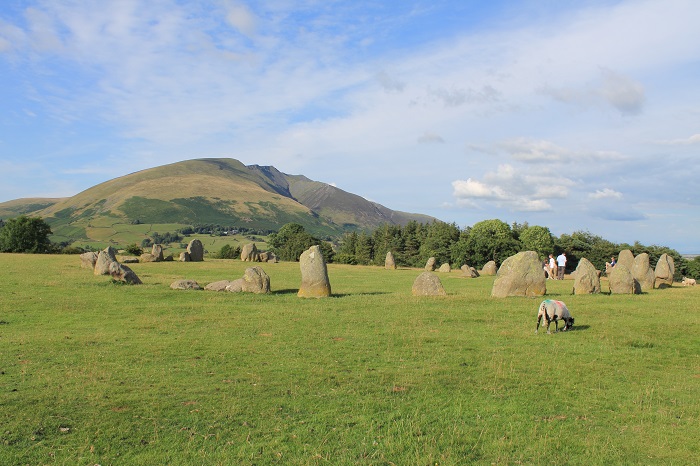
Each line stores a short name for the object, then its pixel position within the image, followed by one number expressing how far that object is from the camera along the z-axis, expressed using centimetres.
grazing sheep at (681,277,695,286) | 4252
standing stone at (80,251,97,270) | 3919
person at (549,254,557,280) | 4231
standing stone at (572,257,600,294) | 2761
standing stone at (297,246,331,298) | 2602
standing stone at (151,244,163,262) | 5028
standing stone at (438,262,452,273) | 5235
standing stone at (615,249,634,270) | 4166
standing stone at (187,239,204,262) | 5284
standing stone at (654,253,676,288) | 3694
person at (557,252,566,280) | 4244
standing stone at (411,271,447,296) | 2647
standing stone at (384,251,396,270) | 5782
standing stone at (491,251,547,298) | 2598
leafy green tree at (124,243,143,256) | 5575
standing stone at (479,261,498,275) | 4872
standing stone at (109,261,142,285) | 3055
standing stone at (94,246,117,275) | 3347
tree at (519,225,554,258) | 8081
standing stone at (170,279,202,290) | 2777
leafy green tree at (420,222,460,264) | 8156
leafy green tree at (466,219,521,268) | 7044
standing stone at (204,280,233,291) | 2769
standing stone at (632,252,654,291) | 3375
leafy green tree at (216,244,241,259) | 7300
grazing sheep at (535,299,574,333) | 1678
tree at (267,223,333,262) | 9012
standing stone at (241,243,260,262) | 5734
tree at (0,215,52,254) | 5919
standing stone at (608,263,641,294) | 2833
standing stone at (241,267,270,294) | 2747
